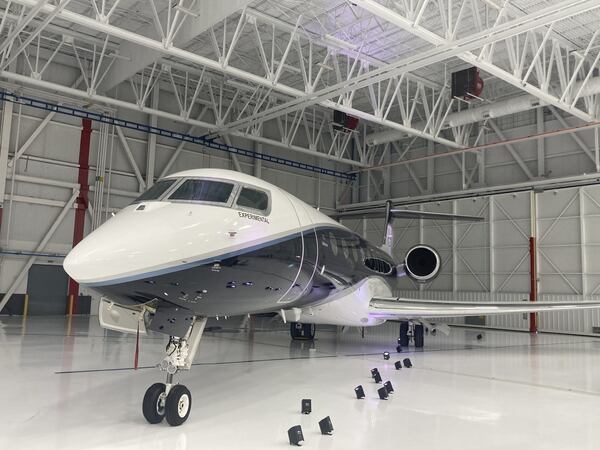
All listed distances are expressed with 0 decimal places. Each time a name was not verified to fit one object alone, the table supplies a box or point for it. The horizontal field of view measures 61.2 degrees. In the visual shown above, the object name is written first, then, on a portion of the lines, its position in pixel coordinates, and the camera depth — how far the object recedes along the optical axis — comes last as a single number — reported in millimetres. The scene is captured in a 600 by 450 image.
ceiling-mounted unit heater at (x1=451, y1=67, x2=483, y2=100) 16406
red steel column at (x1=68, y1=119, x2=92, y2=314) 21391
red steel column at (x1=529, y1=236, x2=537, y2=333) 21109
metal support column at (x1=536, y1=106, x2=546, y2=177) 22391
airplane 5312
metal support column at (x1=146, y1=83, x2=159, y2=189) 23141
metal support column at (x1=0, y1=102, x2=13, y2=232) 19297
